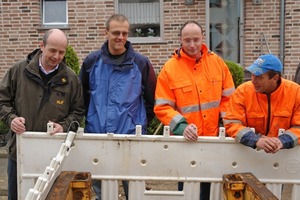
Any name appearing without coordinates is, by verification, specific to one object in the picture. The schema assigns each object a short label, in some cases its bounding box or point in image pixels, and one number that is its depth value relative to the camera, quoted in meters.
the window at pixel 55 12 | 10.14
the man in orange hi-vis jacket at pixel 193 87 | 3.65
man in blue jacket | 3.73
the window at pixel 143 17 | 10.02
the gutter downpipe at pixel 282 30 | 9.53
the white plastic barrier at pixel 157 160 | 3.38
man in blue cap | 3.29
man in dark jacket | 3.53
